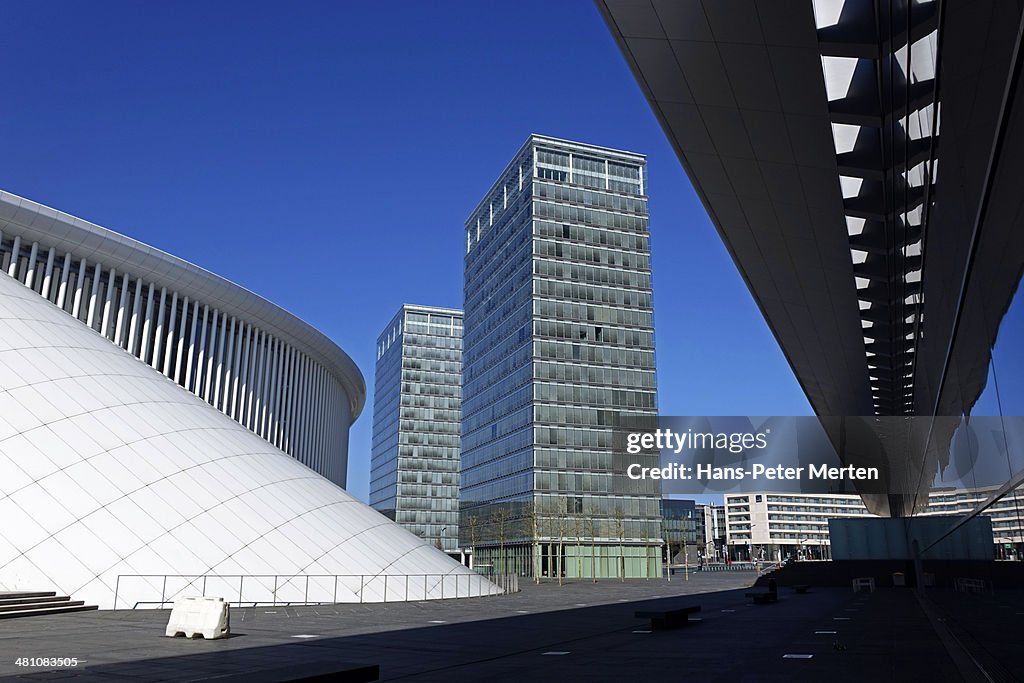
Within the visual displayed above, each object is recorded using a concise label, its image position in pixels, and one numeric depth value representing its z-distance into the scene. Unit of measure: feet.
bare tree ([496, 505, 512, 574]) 307.72
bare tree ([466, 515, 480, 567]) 334.03
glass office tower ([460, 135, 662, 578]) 293.23
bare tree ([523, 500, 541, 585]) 284.41
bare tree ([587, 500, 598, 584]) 290.76
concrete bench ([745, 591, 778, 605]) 105.50
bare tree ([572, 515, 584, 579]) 288.10
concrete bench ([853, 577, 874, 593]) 150.41
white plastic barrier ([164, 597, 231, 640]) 50.67
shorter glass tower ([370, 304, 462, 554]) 524.93
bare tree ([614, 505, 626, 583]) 291.17
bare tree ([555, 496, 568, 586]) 287.20
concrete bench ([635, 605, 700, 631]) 64.23
